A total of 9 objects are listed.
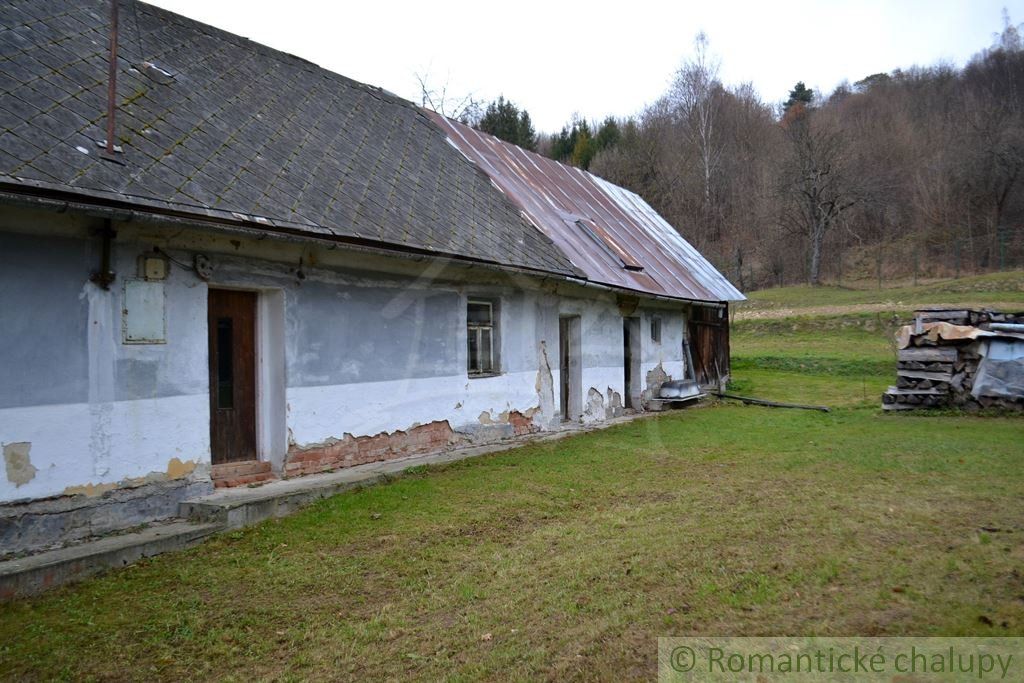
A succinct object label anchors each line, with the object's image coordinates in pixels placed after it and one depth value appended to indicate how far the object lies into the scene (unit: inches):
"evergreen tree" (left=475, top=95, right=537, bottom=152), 1465.3
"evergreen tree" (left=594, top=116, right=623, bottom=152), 1843.0
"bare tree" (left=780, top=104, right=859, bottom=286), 1539.1
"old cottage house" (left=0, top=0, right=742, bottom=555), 233.5
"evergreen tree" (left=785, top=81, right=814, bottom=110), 2383.1
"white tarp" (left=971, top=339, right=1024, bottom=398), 540.7
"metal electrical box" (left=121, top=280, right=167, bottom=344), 255.6
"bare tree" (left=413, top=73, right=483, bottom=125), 1185.2
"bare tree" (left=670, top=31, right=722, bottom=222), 1663.4
